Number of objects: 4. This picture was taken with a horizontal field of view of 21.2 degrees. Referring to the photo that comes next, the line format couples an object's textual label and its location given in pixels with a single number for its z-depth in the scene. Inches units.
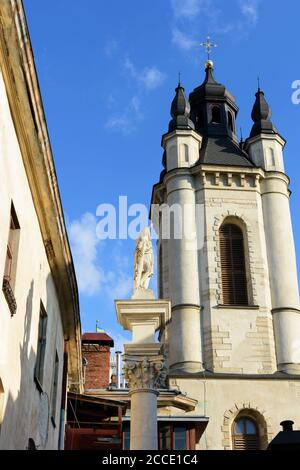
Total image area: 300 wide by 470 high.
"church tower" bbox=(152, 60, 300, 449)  1370.6
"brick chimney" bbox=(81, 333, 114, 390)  1612.9
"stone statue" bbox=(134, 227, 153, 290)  745.0
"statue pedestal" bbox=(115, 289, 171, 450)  663.1
